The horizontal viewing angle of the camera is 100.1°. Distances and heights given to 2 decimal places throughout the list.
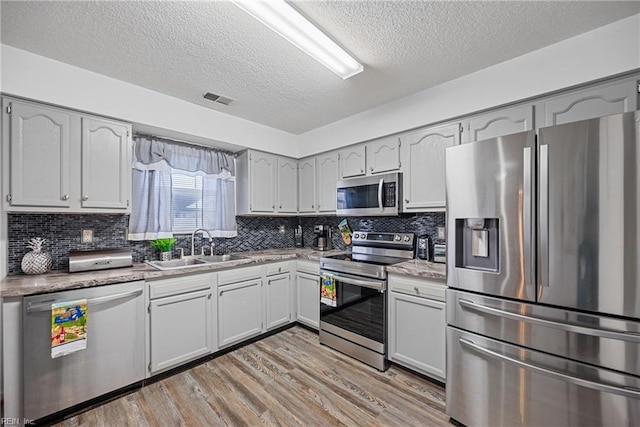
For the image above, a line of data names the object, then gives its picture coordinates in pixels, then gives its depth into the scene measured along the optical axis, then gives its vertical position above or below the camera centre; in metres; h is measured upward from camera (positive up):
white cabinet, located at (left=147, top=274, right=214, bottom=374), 2.20 -0.94
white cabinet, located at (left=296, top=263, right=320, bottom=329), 3.08 -1.01
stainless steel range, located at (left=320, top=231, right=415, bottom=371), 2.41 -0.82
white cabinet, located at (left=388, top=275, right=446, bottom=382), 2.10 -0.93
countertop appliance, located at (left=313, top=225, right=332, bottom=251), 3.59 -0.32
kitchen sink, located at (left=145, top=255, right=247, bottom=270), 2.62 -0.51
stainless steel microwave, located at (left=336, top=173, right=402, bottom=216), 2.67 +0.19
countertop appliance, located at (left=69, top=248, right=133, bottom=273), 2.07 -0.38
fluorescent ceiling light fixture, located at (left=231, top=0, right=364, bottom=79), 1.41 +1.10
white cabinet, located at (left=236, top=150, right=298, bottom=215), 3.32 +0.38
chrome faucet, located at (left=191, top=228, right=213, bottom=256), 2.95 -0.29
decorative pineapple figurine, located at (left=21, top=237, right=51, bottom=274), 2.00 -0.35
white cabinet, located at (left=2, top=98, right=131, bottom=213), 1.86 +0.40
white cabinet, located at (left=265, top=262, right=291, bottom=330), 3.04 -0.96
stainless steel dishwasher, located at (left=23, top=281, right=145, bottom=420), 1.70 -0.98
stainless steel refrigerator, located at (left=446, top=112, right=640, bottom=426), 1.24 -0.34
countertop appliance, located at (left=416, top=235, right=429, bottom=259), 2.63 -0.33
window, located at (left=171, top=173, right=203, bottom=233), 2.98 +0.12
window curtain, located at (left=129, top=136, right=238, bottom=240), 2.66 +0.31
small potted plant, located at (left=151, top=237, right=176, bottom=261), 2.70 -0.34
